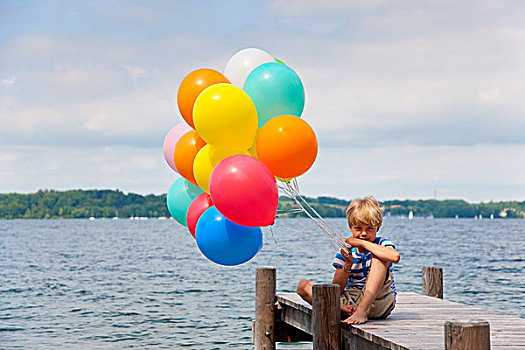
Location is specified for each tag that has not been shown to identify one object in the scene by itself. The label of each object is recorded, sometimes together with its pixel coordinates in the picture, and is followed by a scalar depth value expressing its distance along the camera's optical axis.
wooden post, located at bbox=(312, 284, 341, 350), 6.33
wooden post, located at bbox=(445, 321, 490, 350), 4.15
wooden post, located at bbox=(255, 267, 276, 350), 8.88
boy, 6.08
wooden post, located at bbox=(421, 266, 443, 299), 8.83
